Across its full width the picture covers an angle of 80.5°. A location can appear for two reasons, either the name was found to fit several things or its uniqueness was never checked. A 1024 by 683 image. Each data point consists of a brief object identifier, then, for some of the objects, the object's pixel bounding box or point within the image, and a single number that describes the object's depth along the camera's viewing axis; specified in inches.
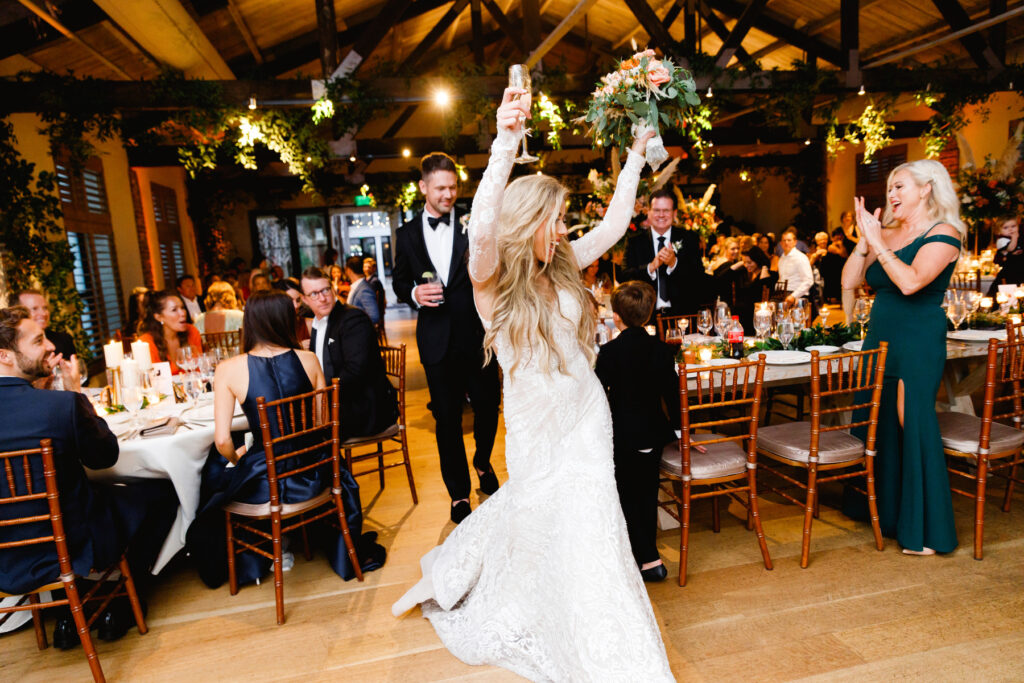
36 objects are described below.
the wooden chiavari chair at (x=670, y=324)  167.6
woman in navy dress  103.6
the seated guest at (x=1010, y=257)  237.0
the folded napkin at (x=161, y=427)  105.7
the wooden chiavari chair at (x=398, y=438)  136.1
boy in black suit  99.4
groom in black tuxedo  120.0
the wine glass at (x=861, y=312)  146.3
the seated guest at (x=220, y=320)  219.9
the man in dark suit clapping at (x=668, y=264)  176.1
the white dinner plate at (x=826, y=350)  128.3
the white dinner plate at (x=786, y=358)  120.2
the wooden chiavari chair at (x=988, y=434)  106.0
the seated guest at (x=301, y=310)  228.5
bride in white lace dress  74.8
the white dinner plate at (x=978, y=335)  135.9
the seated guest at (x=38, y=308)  152.5
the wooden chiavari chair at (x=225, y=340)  195.8
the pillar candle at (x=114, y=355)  129.2
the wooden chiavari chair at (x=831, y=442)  105.2
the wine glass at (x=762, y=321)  134.4
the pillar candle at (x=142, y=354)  128.3
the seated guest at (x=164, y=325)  158.6
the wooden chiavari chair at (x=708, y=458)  100.1
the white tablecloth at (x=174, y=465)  102.3
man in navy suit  82.7
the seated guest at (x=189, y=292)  288.7
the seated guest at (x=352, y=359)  129.8
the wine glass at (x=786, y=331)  130.4
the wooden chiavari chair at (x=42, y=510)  80.2
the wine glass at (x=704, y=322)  147.3
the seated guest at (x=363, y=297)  239.9
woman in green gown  105.1
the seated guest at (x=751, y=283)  270.5
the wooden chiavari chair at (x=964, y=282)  278.8
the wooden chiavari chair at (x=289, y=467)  100.3
